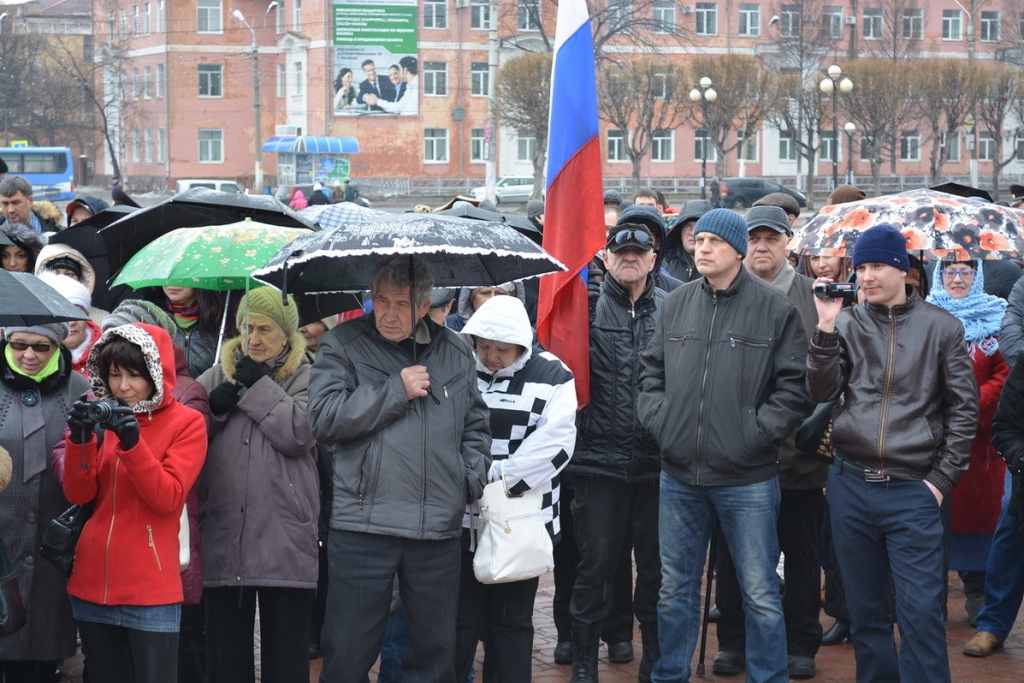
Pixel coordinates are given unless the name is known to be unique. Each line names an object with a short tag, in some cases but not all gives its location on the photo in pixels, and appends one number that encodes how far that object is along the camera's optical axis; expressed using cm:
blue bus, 9844
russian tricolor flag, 1182
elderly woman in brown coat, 956
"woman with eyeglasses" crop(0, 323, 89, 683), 981
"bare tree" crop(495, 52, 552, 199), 9619
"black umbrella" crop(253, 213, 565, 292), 852
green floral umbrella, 977
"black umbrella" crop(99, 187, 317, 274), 1201
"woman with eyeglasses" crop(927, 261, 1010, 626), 1233
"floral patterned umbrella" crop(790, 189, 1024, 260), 1041
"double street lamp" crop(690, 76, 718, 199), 9094
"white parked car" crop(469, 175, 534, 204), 10206
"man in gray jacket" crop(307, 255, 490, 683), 893
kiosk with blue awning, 9906
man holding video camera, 1001
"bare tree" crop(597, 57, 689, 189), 9900
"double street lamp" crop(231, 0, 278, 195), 10650
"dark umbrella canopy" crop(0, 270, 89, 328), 856
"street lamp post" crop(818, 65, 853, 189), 8031
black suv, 8775
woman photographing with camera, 886
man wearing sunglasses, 1137
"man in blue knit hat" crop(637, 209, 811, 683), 1034
